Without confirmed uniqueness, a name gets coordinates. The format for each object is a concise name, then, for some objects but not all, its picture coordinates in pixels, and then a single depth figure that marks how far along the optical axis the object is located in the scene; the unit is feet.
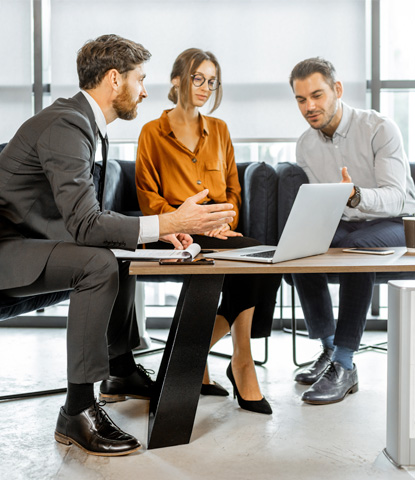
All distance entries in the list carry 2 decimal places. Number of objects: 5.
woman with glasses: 8.86
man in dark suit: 6.00
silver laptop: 5.86
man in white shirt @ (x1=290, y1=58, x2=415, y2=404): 7.96
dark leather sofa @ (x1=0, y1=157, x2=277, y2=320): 9.92
